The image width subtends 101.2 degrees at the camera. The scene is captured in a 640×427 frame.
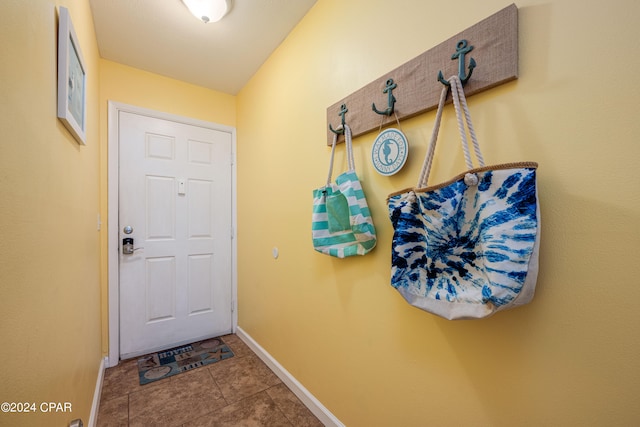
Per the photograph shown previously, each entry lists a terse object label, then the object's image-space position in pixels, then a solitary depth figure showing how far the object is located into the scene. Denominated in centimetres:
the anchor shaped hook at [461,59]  83
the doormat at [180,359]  192
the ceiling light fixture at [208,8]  146
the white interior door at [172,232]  214
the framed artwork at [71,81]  90
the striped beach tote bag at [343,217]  114
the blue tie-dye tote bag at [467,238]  64
